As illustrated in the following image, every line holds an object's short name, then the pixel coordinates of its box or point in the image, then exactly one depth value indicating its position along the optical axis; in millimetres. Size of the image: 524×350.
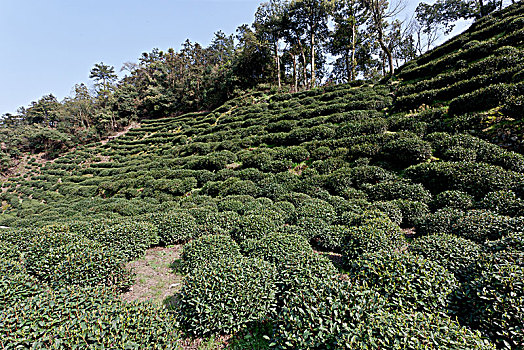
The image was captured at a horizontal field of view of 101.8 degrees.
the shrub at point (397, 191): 7784
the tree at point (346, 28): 28641
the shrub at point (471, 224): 4996
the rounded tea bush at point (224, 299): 3875
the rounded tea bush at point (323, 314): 2803
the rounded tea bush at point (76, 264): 4871
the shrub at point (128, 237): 6379
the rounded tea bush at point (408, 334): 2428
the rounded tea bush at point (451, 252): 4156
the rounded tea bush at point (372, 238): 5242
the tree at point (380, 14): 23609
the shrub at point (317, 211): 7379
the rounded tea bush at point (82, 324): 2836
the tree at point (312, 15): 30461
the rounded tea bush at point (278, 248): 4957
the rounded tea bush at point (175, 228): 7566
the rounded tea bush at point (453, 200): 6656
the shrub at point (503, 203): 5659
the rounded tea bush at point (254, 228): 6730
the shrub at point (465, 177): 6734
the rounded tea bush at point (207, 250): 5586
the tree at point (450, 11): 32066
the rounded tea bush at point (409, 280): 3496
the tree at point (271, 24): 33094
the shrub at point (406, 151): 9500
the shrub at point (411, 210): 6996
